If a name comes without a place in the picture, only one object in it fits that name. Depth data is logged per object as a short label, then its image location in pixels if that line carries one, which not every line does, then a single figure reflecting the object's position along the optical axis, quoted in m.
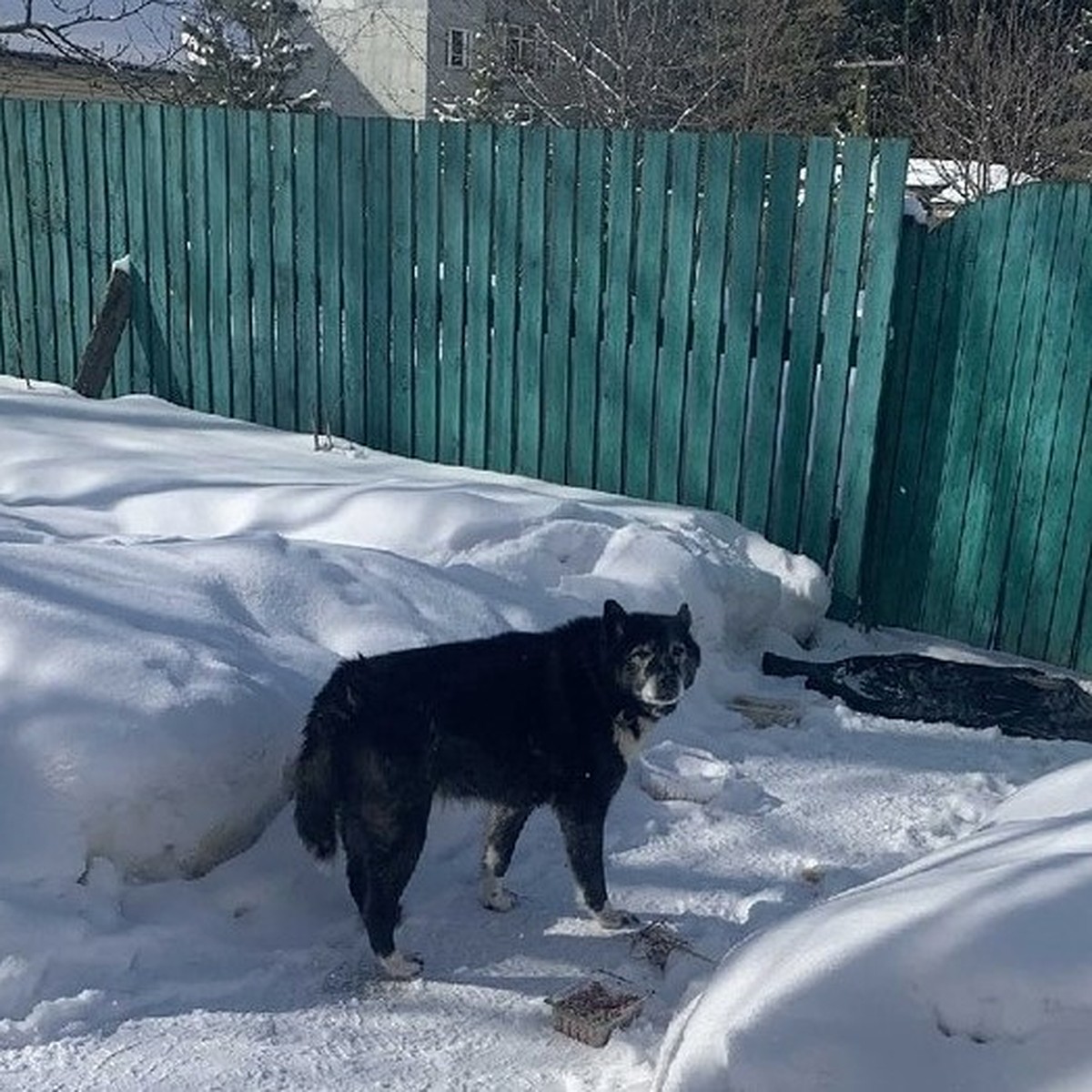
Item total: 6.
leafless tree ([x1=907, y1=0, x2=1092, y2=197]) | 13.50
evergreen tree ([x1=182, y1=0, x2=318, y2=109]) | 19.53
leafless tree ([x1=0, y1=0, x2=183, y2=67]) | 9.08
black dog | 3.62
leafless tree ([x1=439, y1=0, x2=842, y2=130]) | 14.22
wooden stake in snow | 8.52
